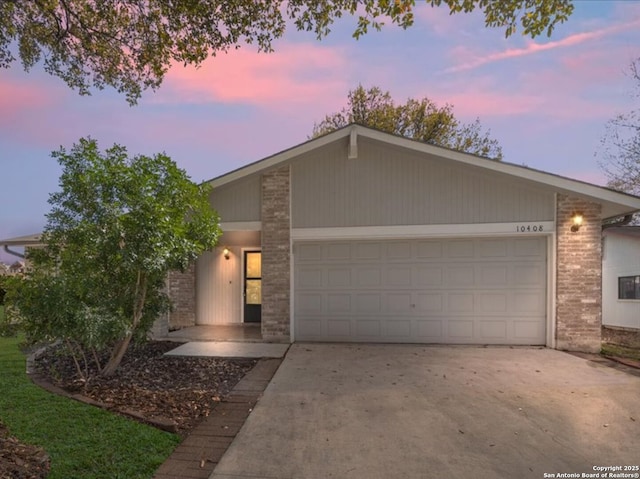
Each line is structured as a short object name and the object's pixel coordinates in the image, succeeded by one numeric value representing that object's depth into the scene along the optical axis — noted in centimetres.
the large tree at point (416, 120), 1878
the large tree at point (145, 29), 503
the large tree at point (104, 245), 459
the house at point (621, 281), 1266
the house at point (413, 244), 729
